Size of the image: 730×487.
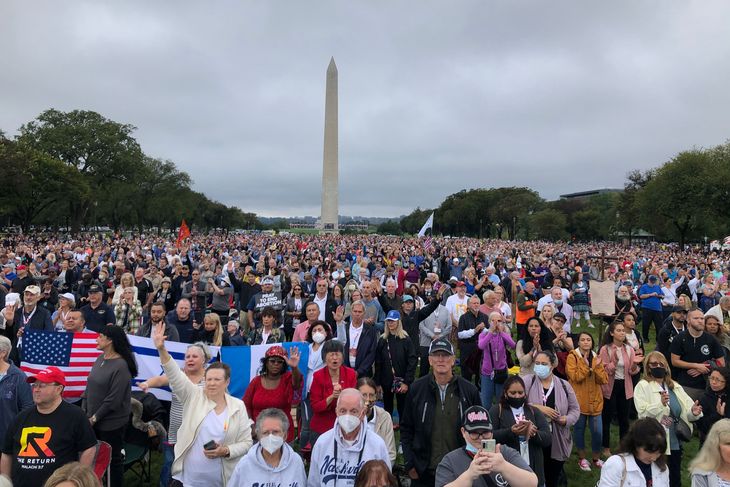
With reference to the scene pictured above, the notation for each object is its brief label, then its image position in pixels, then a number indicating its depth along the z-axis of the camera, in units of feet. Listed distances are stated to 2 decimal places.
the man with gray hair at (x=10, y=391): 14.28
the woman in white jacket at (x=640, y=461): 11.05
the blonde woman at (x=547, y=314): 23.12
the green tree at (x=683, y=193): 149.89
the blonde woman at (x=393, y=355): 19.76
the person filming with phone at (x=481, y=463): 8.98
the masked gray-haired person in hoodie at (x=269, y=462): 10.85
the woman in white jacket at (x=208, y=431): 12.51
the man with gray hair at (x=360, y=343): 19.85
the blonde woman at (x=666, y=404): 15.84
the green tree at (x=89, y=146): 170.81
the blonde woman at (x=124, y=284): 28.91
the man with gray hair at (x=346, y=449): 11.24
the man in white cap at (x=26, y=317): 22.35
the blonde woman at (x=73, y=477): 8.94
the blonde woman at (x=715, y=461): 11.09
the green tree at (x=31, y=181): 124.57
